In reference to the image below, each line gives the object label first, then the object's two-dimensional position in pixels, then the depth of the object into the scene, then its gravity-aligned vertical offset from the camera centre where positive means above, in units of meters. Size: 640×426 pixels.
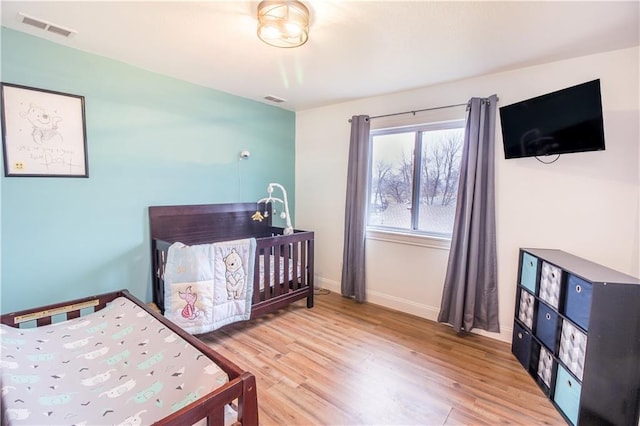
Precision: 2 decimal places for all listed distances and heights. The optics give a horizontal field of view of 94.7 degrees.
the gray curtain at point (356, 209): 3.29 -0.17
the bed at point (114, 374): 1.07 -0.79
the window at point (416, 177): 2.92 +0.18
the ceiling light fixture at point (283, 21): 1.57 +0.95
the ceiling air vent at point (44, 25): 1.82 +1.06
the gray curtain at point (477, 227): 2.55 -0.28
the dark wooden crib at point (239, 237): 2.70 -0.48
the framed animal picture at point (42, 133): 1.97 +0.41
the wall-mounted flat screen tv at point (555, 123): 1.89 +0.52
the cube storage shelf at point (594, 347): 1.59 -0.85
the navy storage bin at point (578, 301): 1.63 -0.60
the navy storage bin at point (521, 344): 2.18 -1.15
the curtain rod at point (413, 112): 2.78 +0.85
